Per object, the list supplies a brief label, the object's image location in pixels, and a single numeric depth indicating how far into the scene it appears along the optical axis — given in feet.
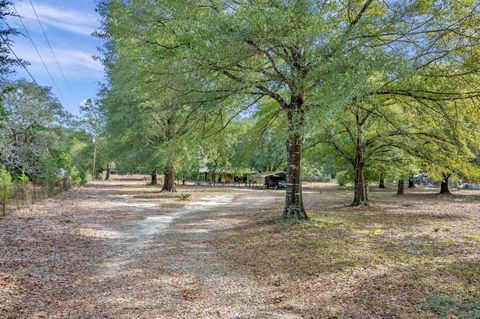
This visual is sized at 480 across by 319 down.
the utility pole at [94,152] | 152.87
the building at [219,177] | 170.89
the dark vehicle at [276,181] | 129.18
